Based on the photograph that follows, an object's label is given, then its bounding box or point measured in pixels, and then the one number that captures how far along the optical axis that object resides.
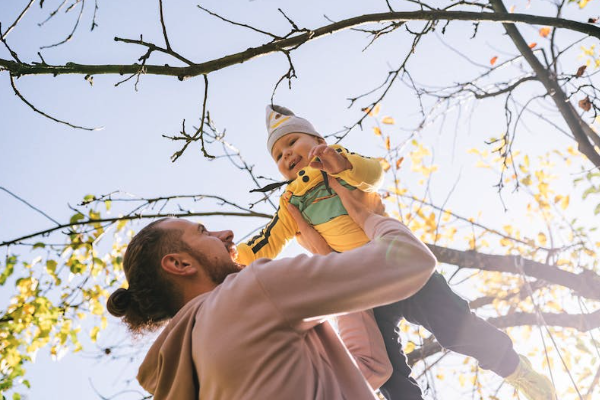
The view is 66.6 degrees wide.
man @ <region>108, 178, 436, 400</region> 1.17
